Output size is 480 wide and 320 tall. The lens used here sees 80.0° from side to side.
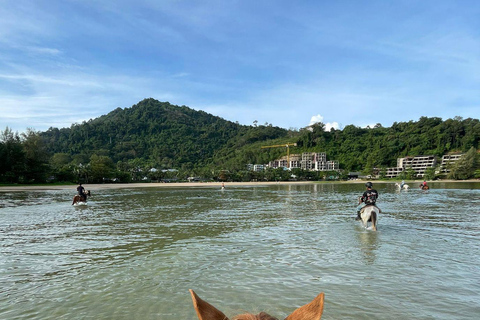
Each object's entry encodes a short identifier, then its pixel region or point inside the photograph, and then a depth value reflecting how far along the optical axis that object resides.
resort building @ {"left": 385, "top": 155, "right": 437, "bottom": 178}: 142.38
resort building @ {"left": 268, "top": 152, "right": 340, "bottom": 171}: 180.62
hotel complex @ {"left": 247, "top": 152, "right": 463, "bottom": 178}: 133.50
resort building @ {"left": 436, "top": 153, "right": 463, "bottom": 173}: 121.14
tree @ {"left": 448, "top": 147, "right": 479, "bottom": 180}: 106.31
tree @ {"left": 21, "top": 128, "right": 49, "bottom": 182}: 65.44
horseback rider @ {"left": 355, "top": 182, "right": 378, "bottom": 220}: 13.78
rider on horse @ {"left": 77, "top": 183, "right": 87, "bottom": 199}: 25.75
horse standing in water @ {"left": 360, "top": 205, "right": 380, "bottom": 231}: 13.51
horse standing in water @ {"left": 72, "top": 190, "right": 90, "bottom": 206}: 25.25
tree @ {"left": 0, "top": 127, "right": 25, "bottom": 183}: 59.56
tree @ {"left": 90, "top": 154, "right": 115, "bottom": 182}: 82.50
